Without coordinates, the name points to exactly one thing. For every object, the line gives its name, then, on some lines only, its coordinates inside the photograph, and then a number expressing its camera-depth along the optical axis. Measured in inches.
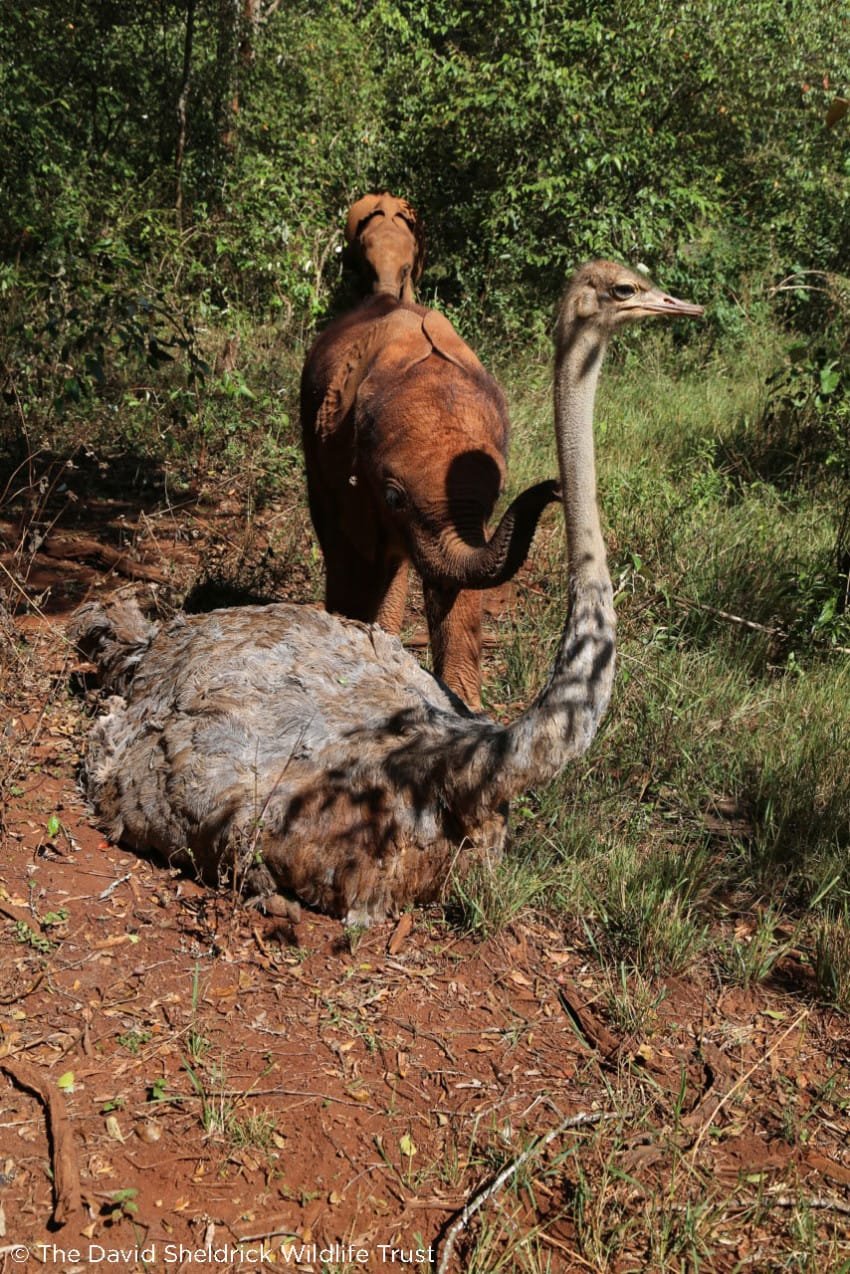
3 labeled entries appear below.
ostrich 148.9
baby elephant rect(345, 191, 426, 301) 310.0
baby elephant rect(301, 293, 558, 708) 199.0
